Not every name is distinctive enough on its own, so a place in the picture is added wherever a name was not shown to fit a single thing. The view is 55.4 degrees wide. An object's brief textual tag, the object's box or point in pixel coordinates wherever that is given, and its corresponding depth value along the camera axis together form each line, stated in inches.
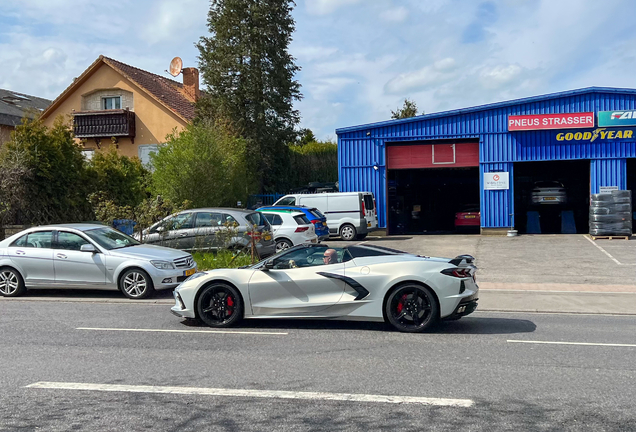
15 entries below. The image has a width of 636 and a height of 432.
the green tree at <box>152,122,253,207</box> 890.1
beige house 1293.1
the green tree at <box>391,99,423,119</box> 2055.2
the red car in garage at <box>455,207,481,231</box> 1080.8
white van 936.3
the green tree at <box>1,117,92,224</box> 717.9
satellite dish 1445.6
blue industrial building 947.3
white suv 751.7
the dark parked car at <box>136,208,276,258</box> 605.3
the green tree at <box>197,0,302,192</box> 1237.7
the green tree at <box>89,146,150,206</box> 847.7
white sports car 328.2
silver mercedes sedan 468.1
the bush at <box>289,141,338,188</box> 1483.8
